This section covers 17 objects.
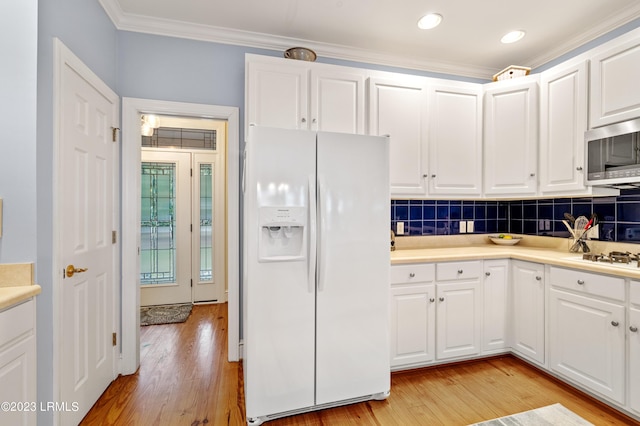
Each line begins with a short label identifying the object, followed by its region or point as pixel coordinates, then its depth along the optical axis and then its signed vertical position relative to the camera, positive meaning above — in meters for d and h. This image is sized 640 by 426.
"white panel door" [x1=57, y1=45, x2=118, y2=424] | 1.63 -0.17
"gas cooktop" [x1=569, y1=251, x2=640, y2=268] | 1.99 -0.31
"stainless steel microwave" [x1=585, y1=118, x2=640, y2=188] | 1.94 +0.39
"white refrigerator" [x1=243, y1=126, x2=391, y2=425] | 1.74 -0.35
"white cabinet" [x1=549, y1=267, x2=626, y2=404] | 1.83 -0.77
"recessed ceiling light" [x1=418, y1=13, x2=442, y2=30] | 2.30 +1.48
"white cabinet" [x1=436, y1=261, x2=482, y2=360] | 2.34 -0.75
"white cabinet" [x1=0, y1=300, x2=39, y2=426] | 1.15 -0.62
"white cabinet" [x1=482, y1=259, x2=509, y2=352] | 2.46 -0.75
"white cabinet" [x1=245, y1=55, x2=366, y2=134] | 2.27 +0.90
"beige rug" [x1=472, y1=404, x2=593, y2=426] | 1.78 -1.23
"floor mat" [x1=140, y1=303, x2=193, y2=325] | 3.39 -1.21
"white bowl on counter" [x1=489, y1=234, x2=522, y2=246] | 3.00 -0.28
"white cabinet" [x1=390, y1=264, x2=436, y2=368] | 2.24 -0.76
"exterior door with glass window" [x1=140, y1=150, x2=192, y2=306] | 3.90 -0.20
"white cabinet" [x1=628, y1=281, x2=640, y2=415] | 1.73 -0.76
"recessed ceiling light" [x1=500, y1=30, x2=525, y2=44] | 2.52 +1.49
